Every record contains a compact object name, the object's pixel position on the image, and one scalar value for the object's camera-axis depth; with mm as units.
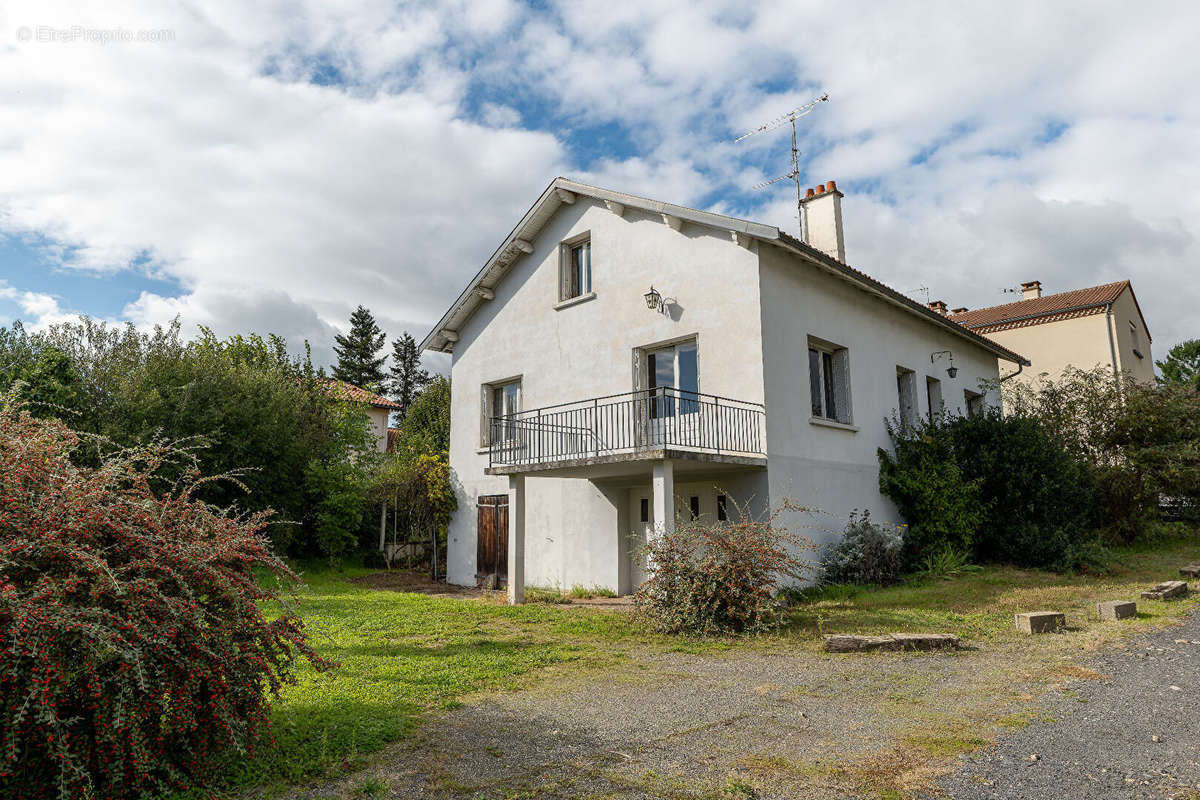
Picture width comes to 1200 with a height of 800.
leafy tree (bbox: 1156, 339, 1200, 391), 38969
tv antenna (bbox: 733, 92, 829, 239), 16625
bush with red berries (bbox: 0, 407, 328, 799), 3346
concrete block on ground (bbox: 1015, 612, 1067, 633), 8445
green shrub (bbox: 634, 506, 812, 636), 8898
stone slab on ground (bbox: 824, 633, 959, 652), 7703
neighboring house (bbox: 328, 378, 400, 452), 27689
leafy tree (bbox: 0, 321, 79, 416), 14797
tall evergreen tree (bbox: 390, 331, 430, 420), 47469
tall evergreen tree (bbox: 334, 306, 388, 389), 46719
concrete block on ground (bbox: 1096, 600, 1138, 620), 9000
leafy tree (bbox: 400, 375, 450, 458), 25688
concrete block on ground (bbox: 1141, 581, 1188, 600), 10164
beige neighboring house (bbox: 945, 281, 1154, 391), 24203
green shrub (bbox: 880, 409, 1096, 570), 14203
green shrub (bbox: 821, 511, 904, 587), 12406
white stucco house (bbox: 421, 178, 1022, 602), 12117
